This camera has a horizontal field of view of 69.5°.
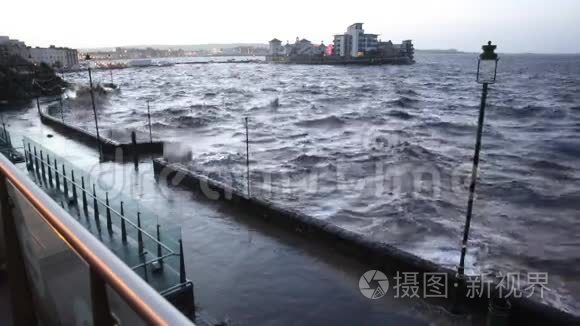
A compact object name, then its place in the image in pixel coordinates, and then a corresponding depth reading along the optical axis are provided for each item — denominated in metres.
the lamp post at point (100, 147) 22.75
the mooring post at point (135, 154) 21.59
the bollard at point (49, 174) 11.90
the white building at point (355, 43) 177.75
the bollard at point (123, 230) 8.52
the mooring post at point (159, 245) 7.85
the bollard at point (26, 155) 14.00
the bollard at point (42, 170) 12.45
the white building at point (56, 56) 149.00
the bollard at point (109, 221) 9.03
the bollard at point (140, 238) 8.02
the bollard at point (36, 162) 13.05
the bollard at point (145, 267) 7.65
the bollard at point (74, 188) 10.52
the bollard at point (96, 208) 9.47
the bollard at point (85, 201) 10.02
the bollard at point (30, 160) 13.62
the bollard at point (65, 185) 10.98
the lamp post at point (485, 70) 7.76
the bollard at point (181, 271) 8.10
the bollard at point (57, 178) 11.51
